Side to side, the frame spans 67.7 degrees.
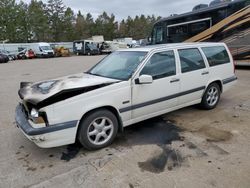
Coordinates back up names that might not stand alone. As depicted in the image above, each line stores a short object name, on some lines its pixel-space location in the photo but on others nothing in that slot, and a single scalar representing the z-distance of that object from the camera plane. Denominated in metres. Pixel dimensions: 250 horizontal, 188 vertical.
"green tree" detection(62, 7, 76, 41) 48.06
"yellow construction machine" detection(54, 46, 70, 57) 30.87
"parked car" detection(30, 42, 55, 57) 28.21
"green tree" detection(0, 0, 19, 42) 38.50
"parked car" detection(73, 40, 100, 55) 31.68
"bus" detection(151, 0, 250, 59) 8.78
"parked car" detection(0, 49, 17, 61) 26.01
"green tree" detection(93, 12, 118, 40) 52.98
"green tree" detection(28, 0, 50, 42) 40.97
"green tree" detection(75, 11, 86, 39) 51.09
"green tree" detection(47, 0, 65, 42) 47.31
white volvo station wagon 2.62
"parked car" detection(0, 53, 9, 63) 20.93
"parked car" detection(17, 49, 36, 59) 27.34
